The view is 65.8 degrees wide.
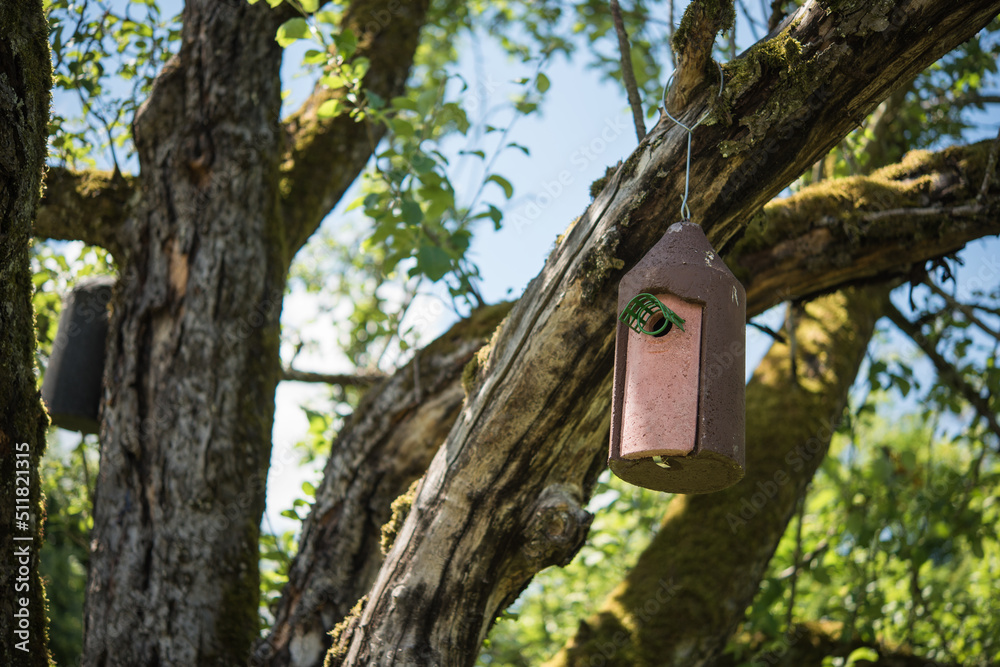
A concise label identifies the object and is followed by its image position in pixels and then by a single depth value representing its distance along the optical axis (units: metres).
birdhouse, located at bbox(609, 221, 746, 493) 1.89
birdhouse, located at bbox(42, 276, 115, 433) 3.57
